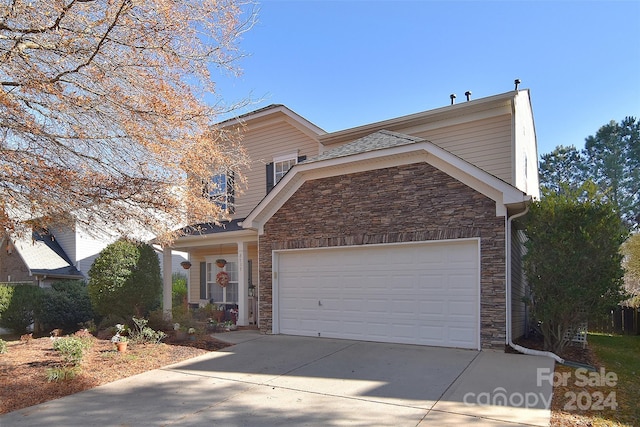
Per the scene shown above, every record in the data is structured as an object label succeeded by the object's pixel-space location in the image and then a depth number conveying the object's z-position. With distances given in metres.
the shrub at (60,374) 7.04
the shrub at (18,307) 13.95
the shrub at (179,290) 18.27
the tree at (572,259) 7.85
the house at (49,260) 18.72
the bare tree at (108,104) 6.23
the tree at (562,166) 32.31
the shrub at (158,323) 11.33
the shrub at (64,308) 14.31
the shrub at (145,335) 9.70
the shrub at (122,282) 11.62
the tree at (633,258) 15.05
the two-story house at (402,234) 8.62
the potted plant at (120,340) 8.94
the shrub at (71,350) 7.68
